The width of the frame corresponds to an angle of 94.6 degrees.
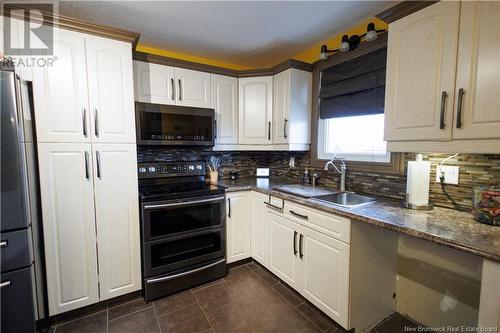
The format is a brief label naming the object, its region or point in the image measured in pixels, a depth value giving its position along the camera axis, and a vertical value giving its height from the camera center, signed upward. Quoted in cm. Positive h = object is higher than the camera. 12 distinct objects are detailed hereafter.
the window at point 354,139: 201 +10
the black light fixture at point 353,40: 177 +92
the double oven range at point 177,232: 192 -74
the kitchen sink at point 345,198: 190 -41
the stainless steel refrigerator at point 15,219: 127 -40
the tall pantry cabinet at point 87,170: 161 -15
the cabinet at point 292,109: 238 +43
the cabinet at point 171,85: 216 +63
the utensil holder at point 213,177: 264 -32
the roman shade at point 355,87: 186 +56
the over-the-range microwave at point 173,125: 209 +24
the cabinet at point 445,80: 109 +38
